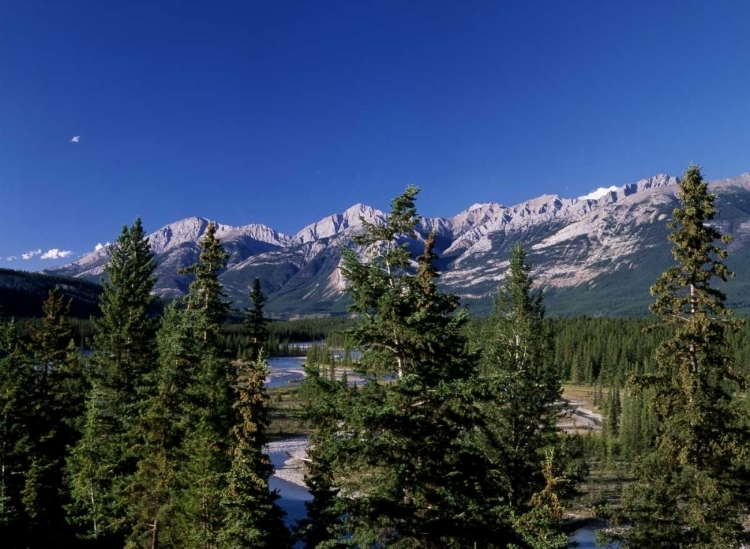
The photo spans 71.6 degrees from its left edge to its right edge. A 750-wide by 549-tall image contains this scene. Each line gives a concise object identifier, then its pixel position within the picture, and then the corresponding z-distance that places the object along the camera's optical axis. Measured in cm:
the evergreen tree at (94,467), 2612
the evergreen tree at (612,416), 7969
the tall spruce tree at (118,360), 2648
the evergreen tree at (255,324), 3127
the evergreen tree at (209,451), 2050
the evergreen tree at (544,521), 1426
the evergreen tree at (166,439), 2197
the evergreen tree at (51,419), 2925
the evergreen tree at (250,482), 1742
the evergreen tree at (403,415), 1370
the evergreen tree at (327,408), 1378
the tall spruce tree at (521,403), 2539
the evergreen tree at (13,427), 2777
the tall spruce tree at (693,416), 1798
